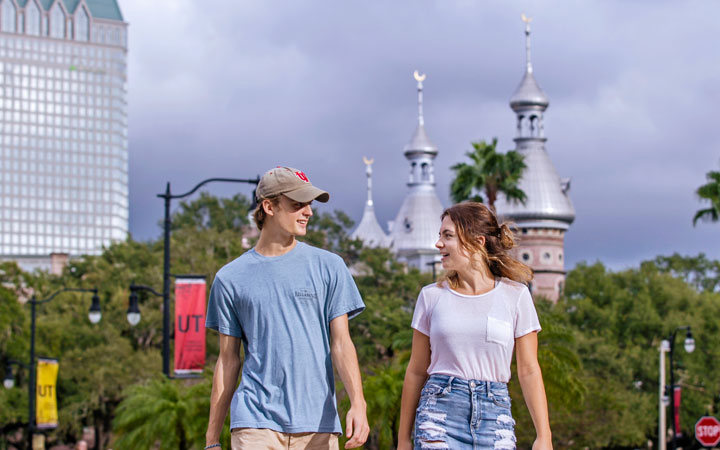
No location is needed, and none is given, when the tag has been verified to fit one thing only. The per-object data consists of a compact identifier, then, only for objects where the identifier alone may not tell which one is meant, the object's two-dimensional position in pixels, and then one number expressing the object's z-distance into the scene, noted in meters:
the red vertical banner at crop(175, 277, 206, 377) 21.69
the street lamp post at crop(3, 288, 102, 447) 39.16
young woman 5.99
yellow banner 35.72
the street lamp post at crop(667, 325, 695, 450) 40.76
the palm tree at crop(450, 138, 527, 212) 44.62
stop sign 30.11
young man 6.09
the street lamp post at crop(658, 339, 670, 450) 45.27
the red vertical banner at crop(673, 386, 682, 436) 42.28
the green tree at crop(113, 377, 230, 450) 20.55
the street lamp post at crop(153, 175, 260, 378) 23.30
